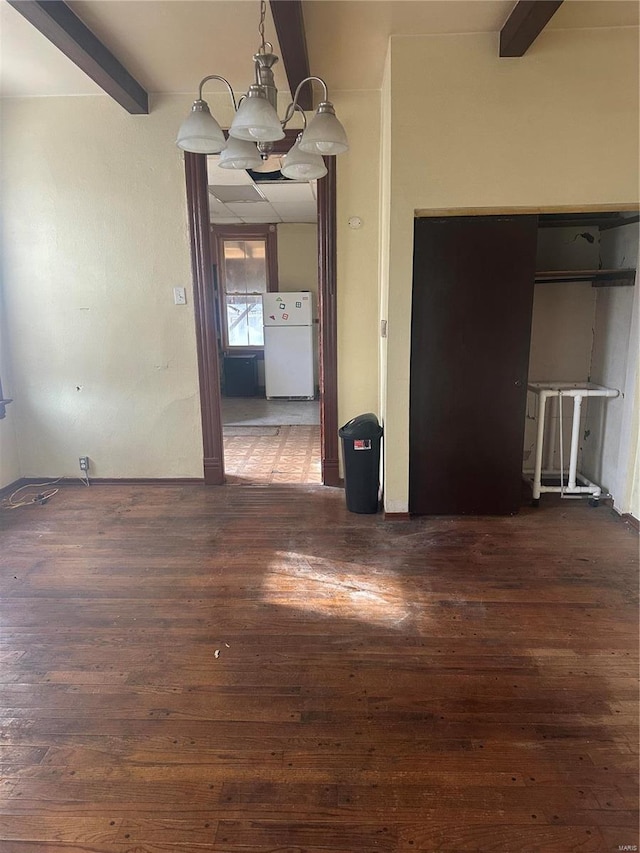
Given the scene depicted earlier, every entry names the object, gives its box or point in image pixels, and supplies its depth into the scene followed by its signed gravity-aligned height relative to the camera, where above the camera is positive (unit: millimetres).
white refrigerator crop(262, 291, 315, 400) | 7488 -368
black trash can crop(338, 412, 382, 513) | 3537 -933
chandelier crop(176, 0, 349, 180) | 2045 +732
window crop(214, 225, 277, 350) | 8016 +580
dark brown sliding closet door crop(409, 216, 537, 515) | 3170 -276
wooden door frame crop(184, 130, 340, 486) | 3781 +3
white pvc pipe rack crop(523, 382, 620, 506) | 3488 -738
